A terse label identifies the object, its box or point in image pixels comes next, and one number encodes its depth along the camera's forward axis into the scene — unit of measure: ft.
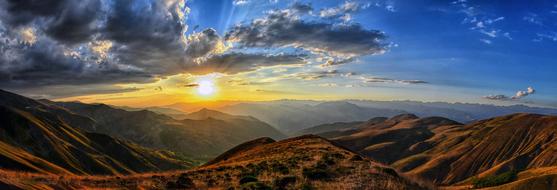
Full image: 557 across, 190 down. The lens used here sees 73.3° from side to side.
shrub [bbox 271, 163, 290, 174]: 110.81
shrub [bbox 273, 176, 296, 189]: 82.50
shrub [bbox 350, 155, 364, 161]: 135.03
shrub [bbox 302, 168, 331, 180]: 93.15
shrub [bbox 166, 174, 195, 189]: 88.38
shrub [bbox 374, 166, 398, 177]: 89.89
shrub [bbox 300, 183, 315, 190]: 75.96
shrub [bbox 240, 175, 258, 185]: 94.38
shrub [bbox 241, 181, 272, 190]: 80.33
